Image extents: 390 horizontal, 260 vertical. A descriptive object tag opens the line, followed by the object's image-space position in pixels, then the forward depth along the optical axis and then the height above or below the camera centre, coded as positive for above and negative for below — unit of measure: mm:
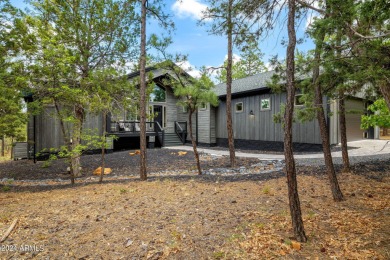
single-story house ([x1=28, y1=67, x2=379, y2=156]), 11250 +370
